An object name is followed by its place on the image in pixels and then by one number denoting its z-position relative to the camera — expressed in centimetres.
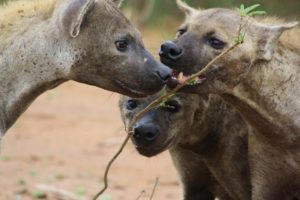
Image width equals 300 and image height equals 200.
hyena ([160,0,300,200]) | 1466
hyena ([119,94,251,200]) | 1579
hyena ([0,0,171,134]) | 1437
